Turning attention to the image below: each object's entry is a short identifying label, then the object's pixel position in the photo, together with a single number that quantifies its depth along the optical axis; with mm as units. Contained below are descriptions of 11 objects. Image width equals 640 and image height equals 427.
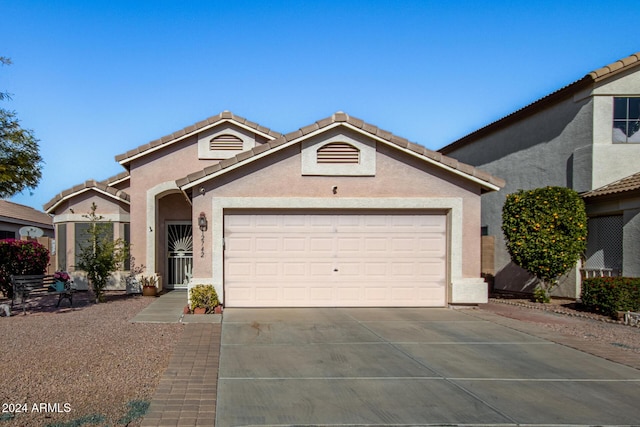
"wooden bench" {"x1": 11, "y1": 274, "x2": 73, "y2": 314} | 12133
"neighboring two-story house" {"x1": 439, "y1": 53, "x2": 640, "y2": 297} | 13602
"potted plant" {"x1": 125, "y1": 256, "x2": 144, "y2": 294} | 16156
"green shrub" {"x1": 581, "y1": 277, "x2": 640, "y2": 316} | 11586
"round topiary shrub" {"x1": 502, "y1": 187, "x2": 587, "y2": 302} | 13656
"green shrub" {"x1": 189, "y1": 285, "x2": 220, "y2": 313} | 11367
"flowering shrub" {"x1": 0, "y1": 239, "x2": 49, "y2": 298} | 15336
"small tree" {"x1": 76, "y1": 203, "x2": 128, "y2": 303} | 13836
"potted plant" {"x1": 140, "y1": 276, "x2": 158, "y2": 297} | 15586
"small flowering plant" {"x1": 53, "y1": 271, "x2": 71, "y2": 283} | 14141
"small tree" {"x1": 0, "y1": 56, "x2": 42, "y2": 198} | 11211
